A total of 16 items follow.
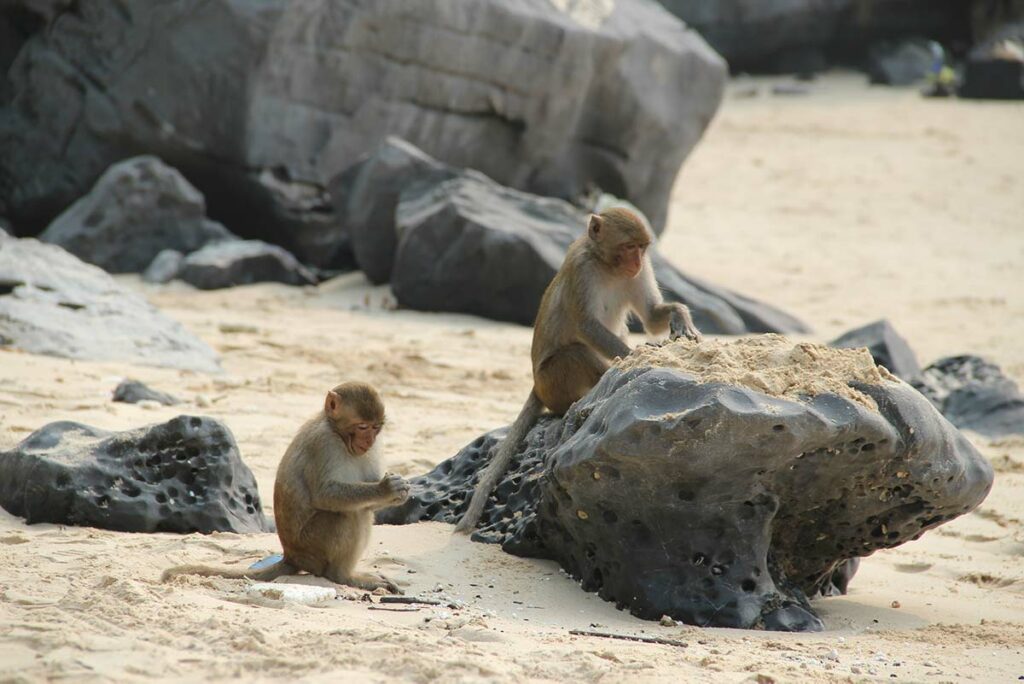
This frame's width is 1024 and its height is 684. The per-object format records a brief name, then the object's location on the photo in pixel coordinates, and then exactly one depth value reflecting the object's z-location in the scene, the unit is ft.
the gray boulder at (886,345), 67.05
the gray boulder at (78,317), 59.88
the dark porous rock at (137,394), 52.85
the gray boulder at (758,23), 173.06
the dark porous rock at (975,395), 61.67
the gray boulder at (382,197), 85.87
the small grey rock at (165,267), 82.84
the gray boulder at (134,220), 85.10
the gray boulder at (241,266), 82.33
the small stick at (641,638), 31.30
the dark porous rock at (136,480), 39.45
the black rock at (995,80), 156.87
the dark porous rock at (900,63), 169.58
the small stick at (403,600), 34.09
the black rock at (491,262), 78.48
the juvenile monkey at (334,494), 36.45
